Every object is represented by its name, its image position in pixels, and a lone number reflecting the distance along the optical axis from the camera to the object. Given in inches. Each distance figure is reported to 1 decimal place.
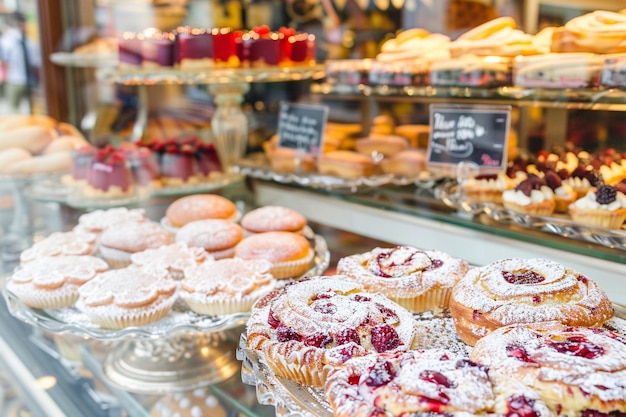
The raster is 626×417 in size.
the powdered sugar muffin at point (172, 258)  25.7
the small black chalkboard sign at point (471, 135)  27.4
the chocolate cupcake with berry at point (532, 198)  25.9
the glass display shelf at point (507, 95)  25.5
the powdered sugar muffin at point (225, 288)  23.5
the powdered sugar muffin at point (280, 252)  26.2
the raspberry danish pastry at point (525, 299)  18.7
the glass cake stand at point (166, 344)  22.9
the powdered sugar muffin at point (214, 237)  27.6
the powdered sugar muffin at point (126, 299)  23.1
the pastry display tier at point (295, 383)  17.4
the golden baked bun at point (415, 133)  32.5
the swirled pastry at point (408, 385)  14.9
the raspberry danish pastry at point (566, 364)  15.1
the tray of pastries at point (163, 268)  23.3
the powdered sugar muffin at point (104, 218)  30.3
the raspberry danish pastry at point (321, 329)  17.7
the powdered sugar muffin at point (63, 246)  27.6
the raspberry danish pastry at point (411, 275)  21.8
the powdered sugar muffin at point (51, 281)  24.5
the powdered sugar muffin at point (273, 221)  28.7
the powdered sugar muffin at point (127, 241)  28.0
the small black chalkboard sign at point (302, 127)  32.8
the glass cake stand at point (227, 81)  33.5
